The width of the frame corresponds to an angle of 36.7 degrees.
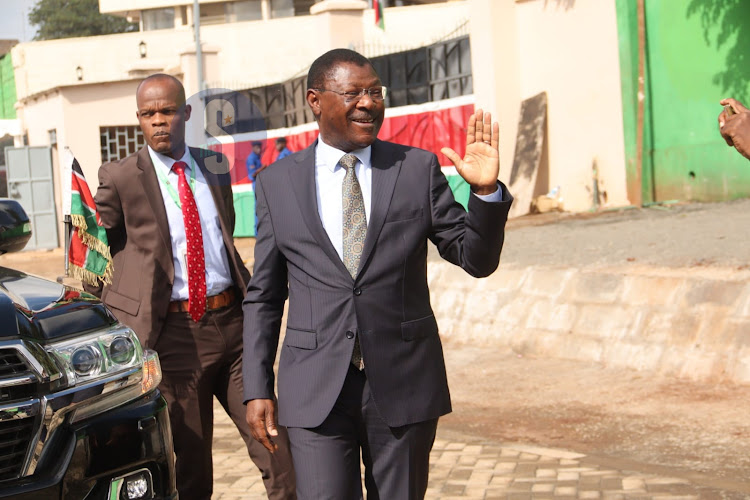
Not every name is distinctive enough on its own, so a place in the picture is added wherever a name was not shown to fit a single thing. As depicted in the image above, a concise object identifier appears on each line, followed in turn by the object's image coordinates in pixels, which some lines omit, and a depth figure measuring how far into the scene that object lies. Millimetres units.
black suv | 3494
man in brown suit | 4699
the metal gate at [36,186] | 29578
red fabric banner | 17344
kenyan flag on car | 4875
